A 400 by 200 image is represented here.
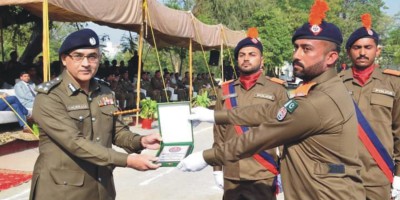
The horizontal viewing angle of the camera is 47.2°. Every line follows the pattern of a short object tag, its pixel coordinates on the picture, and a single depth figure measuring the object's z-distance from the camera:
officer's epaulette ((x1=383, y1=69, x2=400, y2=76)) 3.63
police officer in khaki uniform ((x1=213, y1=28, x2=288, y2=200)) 3.71
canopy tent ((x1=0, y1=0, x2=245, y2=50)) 8.52
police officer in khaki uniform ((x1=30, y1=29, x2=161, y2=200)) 2.69
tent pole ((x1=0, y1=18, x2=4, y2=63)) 14.32
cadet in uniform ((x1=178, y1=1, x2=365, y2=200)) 2.33
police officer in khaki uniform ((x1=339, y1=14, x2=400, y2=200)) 3.46
